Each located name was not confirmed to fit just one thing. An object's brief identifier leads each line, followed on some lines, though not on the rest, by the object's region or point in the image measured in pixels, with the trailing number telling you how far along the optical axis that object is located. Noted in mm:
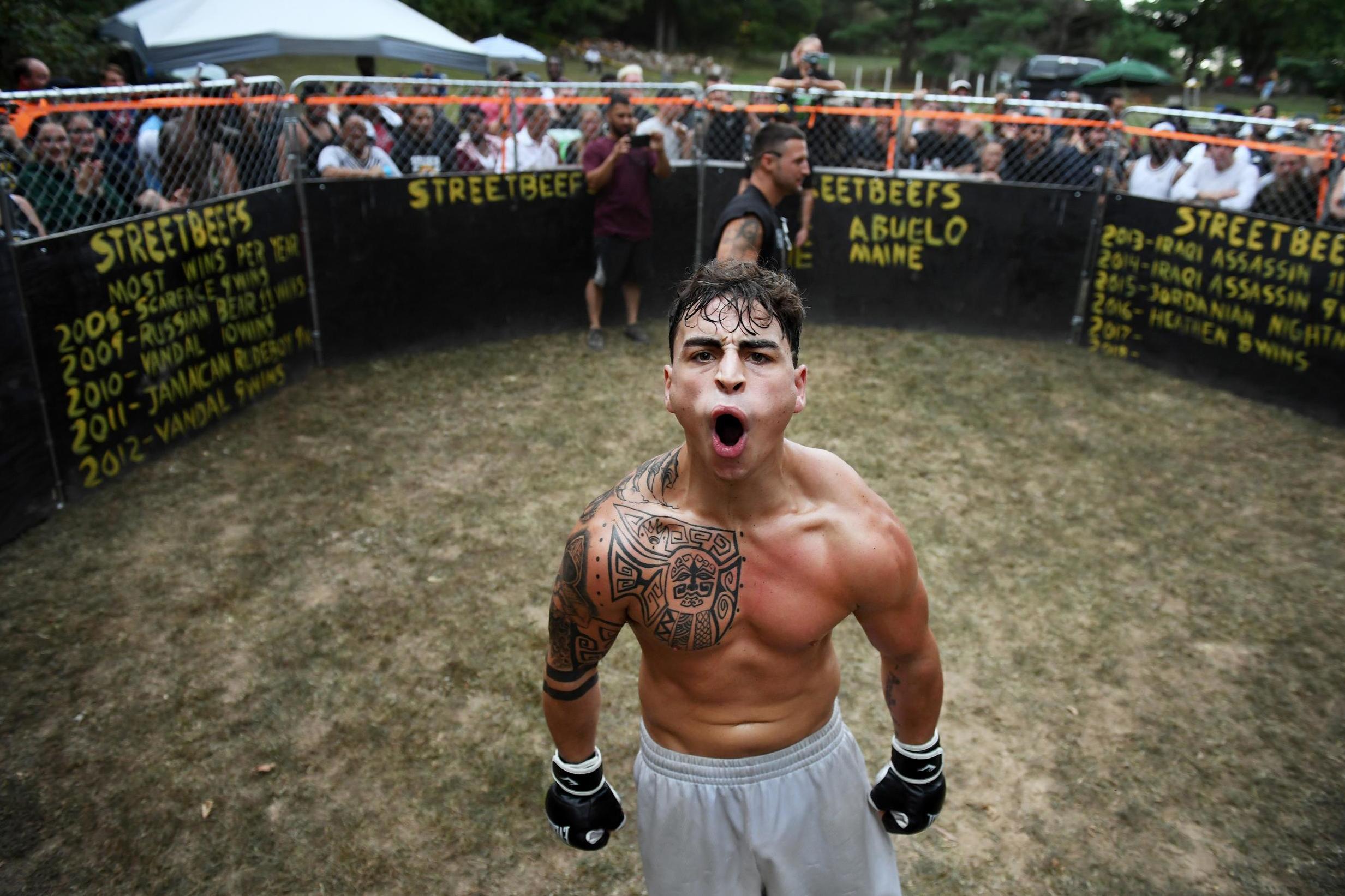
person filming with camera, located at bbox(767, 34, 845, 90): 9029
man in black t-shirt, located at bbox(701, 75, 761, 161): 9195
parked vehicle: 26703
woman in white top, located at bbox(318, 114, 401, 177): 8023
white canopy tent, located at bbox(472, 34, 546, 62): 17938
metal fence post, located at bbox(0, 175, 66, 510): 5098
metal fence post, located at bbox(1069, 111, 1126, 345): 8672
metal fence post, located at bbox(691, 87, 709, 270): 9344
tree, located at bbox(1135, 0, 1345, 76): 36312
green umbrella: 20078
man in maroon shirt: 8430
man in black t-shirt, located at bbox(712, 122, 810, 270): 5473
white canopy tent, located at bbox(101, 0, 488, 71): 11547
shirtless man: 2102
